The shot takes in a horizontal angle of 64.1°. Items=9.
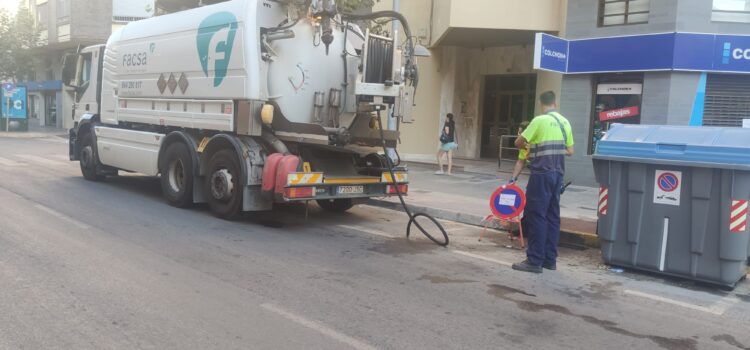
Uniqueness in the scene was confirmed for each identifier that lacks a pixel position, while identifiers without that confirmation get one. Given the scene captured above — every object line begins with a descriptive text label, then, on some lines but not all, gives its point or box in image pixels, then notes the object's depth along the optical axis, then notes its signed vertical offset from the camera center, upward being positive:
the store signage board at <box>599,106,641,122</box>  13.19 +0.47
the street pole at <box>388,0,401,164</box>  7.94 +0.05
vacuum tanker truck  7.98 +0.22
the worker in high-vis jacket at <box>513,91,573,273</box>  6.32 -0.56
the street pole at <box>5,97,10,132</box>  29.77 -0.35
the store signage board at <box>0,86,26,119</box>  29.83 +0.10
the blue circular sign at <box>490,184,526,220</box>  7.29 -0.89
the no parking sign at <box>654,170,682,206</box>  6.02 -0.51
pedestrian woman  15.13 -0.30
